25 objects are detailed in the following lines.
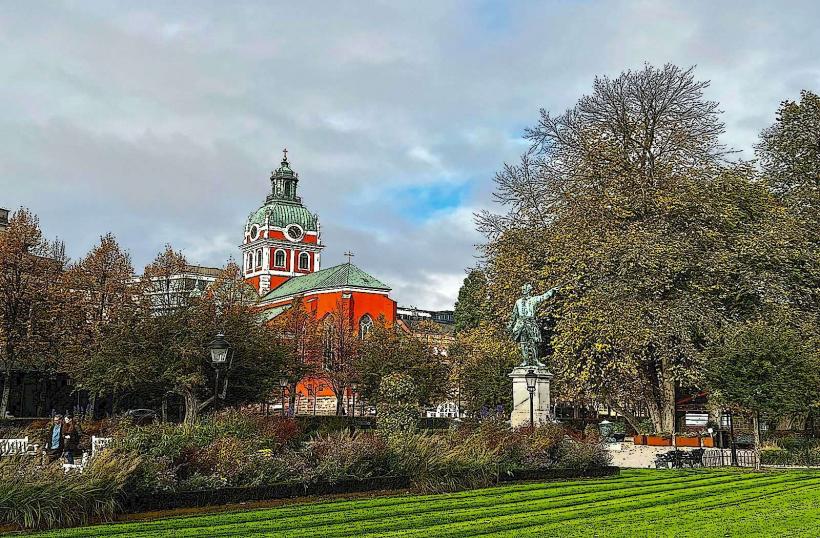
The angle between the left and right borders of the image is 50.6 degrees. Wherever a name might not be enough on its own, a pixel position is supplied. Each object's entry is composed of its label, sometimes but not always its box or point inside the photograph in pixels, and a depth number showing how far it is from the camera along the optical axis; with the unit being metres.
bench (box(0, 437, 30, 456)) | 16.73
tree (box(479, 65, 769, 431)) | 28.97
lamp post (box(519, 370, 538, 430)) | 24.92
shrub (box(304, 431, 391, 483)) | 14.73
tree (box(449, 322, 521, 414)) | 41.31
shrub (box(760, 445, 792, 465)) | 26.23
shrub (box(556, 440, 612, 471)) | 18.97
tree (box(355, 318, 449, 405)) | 47.66
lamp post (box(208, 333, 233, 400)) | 19.19
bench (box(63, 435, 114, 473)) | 12.76
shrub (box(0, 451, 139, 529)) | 10.99
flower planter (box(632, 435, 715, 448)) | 29.22
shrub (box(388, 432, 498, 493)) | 15.91
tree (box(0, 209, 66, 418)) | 38.62
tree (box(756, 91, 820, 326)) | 32.56
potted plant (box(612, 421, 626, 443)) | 31.18
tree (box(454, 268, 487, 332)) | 60.75
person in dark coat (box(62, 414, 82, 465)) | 19.30
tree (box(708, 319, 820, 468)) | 24.59
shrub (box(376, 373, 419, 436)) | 19.28
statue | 26.48
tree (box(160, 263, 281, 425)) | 33.91
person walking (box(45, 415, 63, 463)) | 19.78
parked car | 34.87
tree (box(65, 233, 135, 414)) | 39.66
